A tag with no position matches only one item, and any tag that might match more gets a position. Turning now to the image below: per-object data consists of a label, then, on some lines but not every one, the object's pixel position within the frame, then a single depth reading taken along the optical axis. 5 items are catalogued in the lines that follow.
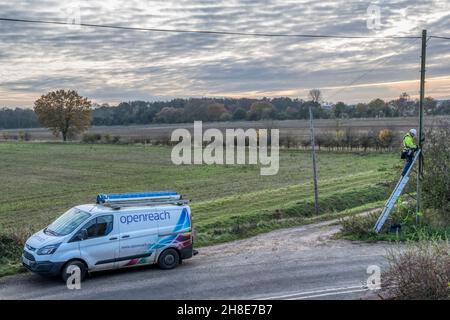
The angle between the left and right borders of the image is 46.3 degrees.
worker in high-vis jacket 18.94
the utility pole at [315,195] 24.32
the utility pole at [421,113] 18.64
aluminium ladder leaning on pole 19.05
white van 14.09
